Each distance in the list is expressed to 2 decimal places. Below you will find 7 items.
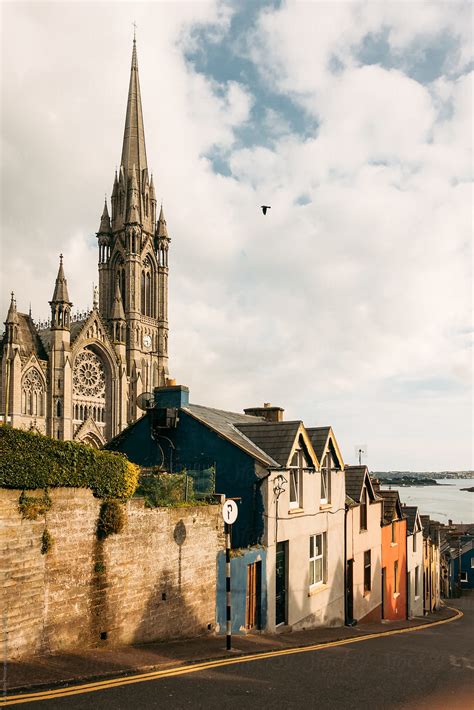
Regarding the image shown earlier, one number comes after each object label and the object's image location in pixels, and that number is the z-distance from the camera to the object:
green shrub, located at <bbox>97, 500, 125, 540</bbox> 12.23
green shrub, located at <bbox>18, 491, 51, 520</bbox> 10.68
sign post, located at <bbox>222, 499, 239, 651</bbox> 13.17
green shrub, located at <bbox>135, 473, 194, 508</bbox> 15.29
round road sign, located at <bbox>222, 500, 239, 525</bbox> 14.11
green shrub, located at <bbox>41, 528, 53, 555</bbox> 10.99
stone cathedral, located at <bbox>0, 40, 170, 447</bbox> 71.38
